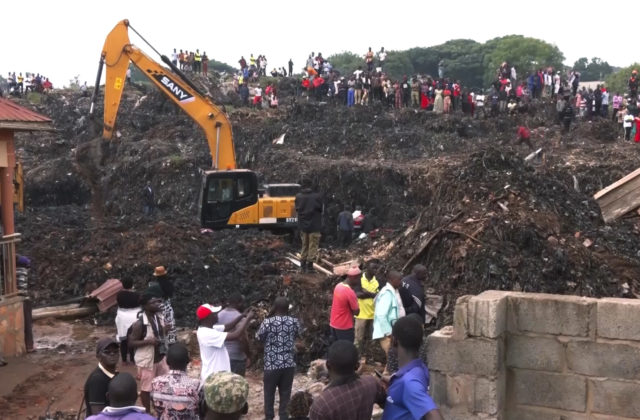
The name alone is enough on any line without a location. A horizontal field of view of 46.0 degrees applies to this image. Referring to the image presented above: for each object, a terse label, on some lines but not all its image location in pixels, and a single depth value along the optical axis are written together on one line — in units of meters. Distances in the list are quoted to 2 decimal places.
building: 10.92
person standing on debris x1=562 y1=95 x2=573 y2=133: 28.78
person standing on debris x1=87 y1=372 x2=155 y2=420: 4.55
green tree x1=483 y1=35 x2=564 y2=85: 83.81
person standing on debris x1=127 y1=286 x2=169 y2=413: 7.87
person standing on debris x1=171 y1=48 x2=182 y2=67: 40.28
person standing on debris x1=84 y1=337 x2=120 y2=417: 5.73
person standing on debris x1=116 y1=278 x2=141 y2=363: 8.22
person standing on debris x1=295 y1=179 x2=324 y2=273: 15.59
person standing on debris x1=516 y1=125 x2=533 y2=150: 27.22
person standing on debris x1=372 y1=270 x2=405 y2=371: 8.88
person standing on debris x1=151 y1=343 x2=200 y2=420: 5.51
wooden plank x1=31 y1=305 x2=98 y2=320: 13.61
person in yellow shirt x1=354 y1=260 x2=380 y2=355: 9.77
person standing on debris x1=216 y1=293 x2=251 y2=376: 7.88
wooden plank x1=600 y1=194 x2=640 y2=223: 14.50
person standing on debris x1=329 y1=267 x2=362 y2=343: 9.08
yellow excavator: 19.39
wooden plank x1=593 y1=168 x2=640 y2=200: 13.84
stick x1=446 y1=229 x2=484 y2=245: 12.58
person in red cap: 7.12
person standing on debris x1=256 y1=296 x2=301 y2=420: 7.53
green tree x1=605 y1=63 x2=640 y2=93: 68.19
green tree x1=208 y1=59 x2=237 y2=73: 102.60
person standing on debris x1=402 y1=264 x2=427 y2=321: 9.10
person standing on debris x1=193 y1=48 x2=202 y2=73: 40.81
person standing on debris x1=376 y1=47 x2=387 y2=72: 37.22
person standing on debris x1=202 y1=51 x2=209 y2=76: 40.66
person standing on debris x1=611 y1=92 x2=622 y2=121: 29.65
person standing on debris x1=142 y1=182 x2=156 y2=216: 26.81
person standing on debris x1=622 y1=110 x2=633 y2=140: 27.25
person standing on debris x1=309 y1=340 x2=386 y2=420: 4.69
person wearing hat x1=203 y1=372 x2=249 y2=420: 4.44
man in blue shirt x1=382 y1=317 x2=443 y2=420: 4.65
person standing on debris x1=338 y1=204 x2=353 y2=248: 20.39
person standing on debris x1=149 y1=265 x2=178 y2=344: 8.67
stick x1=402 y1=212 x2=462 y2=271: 13.22
